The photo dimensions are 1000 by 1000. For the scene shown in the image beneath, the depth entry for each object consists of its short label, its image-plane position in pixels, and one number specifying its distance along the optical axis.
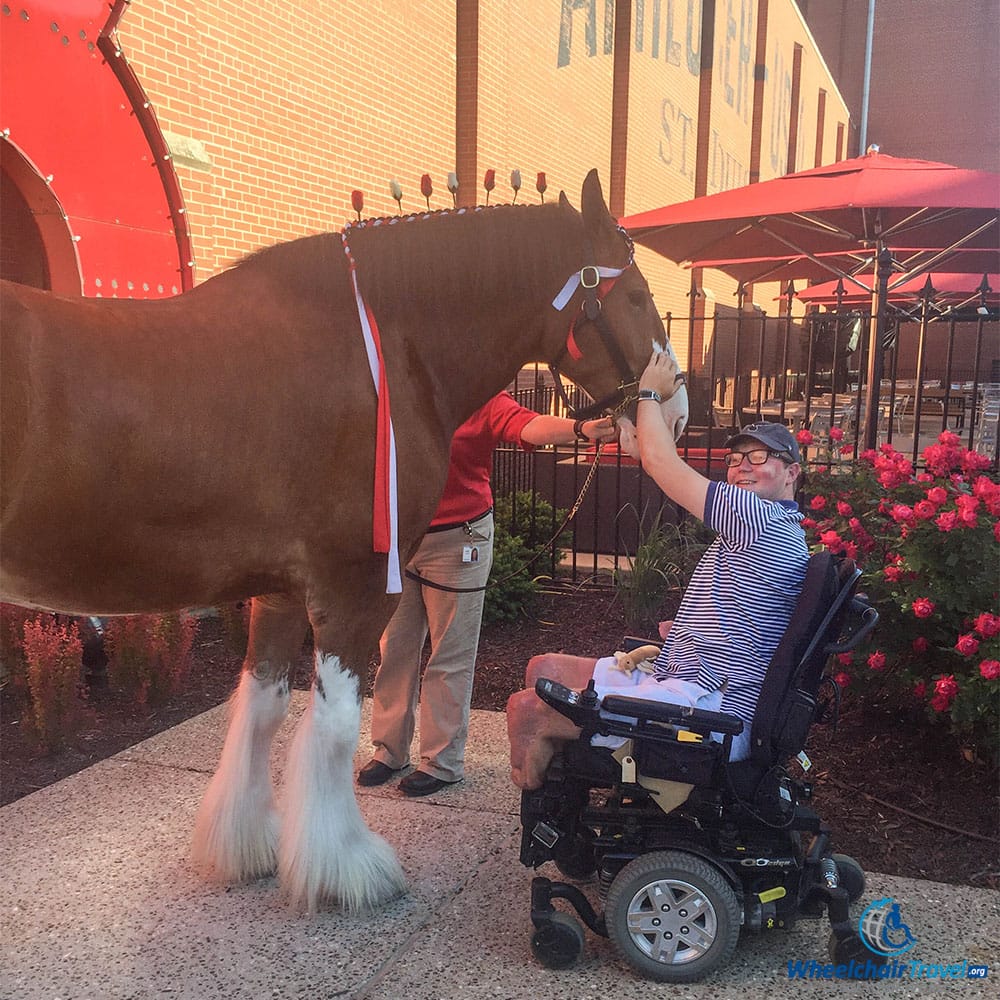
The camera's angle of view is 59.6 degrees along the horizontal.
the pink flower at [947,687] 3.33
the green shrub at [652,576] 5.41
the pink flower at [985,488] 3.46
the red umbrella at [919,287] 14.25
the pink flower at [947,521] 3.37
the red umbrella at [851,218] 6.16
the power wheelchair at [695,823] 2.29
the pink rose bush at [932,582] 3.35
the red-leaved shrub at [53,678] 3.85
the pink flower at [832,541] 3.96
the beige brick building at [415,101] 6.25
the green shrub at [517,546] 5.66
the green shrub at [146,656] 4.41
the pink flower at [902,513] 3.55
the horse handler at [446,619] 3.36
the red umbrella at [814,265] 10.34
